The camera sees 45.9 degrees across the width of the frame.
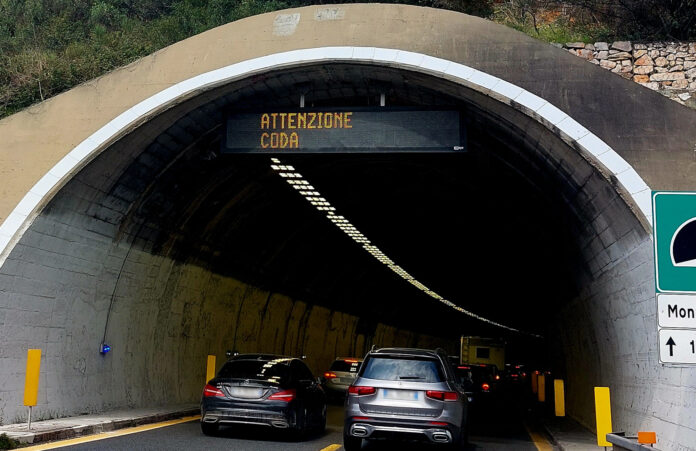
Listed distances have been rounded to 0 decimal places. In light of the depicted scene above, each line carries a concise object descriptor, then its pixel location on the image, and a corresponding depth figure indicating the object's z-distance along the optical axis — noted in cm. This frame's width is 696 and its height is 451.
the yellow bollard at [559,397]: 2073
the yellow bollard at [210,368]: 2159
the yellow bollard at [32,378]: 1298
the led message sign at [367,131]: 1477
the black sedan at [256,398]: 1425
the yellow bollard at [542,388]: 2917
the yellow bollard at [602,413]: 1248
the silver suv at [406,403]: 1254
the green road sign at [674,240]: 602
